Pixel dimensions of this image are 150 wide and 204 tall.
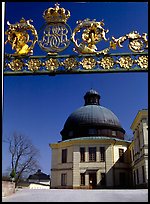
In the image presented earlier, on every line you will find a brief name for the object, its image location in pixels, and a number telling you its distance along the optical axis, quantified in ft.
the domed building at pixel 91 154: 119.44
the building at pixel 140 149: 90.48
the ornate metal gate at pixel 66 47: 28.84
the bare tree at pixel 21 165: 96.73
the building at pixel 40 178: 206.04
